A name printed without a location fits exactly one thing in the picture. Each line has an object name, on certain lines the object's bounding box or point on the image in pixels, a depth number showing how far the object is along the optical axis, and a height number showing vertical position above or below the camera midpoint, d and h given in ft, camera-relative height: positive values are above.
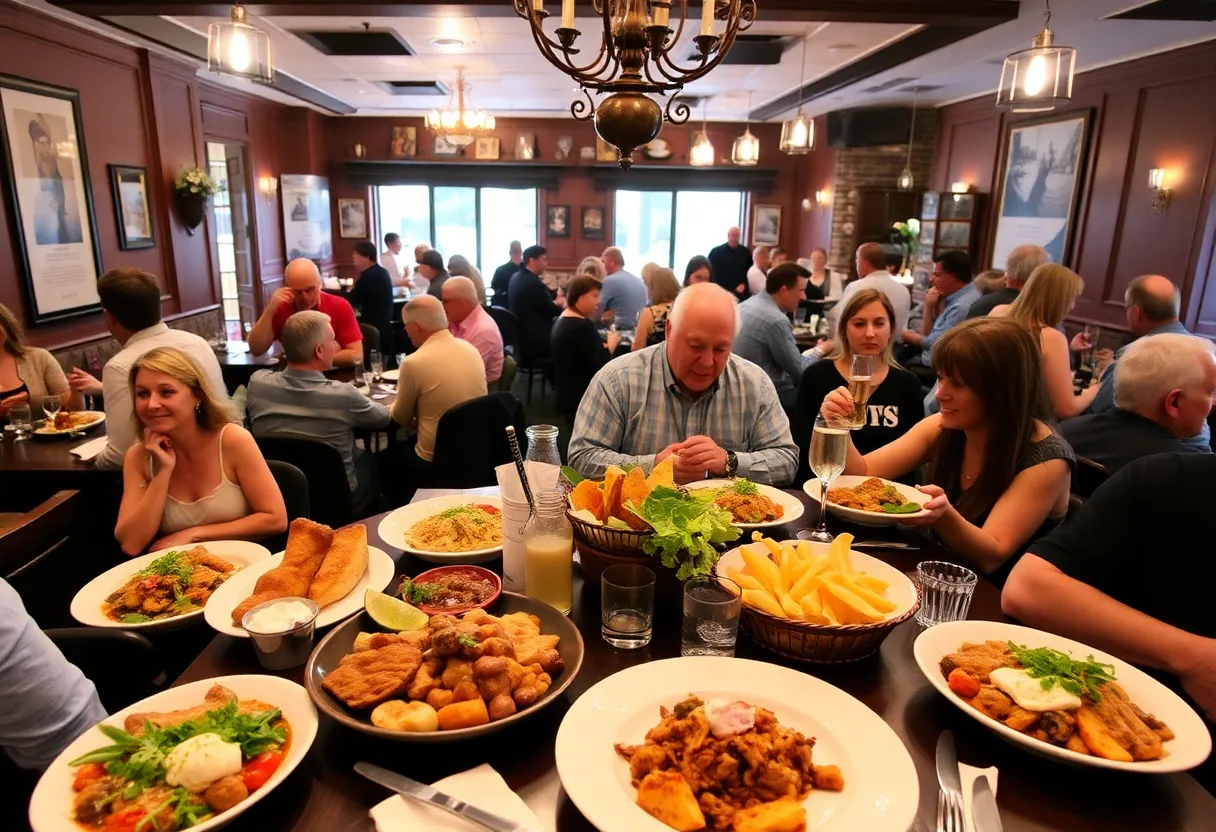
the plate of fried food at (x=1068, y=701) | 3.34 -2.23
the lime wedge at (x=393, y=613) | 4.10 -2.13
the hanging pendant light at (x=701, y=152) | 24.67 +2.71
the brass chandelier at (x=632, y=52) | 5.01 +1.26
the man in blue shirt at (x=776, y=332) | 15.48 -2.00
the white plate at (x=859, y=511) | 5.87 -2.22
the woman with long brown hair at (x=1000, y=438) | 6.20 -1.71
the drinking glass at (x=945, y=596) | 4.81 -2.29
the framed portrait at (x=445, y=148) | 37.50 +4.01
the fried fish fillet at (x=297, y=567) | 4.57 -2.21
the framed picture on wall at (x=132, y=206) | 19.71 +0.42
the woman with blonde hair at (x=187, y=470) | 6.88 -2.38
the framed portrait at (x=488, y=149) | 37.47 +3.98
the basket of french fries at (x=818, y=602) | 4.00 -2.03
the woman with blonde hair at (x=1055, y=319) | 12.93 -1.37
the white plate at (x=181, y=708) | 2.94 -2.30
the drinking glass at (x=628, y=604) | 4.24 -2.11
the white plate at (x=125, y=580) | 4.86 -2.56
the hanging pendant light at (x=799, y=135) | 20.56 +2.78
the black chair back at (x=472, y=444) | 11.19 -3.25
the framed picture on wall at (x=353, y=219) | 38.01 +0.37
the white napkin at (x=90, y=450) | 9.50 -2.96
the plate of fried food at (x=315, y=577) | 4.51 -2.26
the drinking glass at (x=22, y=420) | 10.26 -2.77
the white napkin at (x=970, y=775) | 3.24 -2.38
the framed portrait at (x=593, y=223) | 38.83 +0.45
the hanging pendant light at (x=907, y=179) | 30.07 +2.41
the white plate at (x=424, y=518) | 5.29 -2.31
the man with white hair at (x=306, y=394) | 10.44 -2.39
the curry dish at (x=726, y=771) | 2.97 -2.24
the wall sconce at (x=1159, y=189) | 19.34 +1.42
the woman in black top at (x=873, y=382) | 10.61 -2.05
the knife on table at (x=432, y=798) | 2.97 -2.32
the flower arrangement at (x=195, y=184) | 22.31 +1.15
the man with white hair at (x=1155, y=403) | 7.32 -1.61
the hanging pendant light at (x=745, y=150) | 23.57 +2.67
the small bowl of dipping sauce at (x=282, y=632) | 4.05 -2.20
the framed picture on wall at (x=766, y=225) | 39.29 +0.53
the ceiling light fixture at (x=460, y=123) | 22.82 +3.28
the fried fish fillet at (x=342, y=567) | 4.68 -2.21
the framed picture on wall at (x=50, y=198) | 15.90 +0.49
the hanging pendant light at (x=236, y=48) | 10.21 +2.39
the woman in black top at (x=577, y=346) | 17.69 -2.70
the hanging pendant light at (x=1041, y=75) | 10.05 +2.25
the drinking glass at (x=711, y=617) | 4.08 -2.08
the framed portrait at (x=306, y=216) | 32.58 +0.42
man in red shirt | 16.26 -1.90
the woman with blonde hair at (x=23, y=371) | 11.73 -2.45
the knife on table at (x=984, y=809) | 3.03 -2.36
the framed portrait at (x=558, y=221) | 38.81 +0.50
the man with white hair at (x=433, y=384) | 12.17 -2.55
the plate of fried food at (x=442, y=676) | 3.34 -2.15
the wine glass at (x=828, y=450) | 5.56 -1.59
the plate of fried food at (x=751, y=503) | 5.82 -2.17
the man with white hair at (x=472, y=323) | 16.38 -2.11
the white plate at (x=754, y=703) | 3.01 -2.28
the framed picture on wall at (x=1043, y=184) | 22.76 +1.87
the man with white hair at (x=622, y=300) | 23.16 -2.09
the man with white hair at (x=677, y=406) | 7.95 -1.88
